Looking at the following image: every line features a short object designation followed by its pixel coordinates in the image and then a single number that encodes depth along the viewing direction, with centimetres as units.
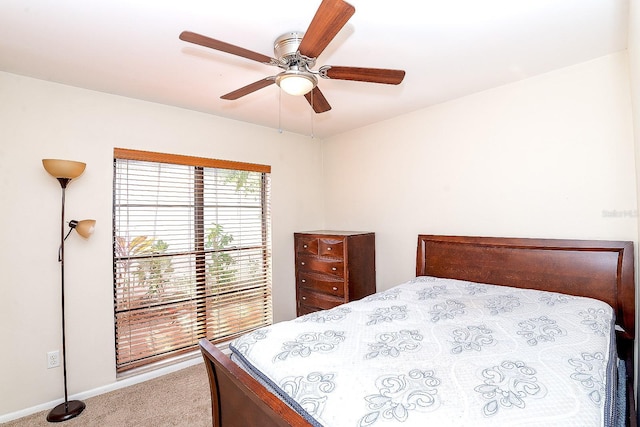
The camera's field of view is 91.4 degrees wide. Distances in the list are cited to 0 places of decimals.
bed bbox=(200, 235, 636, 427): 100
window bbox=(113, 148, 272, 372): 280
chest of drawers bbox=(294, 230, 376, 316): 329
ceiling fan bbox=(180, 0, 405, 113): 126
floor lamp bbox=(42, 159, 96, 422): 221
